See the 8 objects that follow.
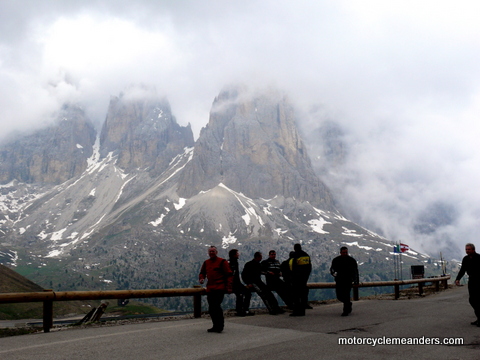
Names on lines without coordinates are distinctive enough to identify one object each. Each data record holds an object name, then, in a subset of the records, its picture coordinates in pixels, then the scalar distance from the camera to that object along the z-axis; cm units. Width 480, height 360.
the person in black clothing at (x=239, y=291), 1703
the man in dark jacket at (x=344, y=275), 1773
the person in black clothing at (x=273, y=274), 1836
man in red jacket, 1395
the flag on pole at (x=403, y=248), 6927
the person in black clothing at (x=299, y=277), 1752
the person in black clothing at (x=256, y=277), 1795
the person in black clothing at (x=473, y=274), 1448
